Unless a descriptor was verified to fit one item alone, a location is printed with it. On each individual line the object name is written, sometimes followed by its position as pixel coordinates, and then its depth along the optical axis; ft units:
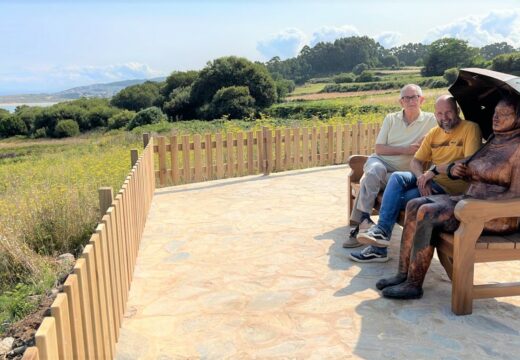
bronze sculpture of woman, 11.12
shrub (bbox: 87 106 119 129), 190.90
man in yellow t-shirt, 13.75
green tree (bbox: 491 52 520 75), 169.68
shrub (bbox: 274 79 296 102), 170.47
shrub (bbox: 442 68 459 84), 164.80
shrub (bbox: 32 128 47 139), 186.50
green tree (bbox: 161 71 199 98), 178.70
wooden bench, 10.78
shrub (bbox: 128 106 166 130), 141.49
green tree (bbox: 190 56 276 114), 152.66
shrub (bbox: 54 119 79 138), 180.04
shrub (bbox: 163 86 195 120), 160.57
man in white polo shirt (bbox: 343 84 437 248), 16.10
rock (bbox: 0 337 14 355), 12.01
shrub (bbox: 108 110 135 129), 168.72
